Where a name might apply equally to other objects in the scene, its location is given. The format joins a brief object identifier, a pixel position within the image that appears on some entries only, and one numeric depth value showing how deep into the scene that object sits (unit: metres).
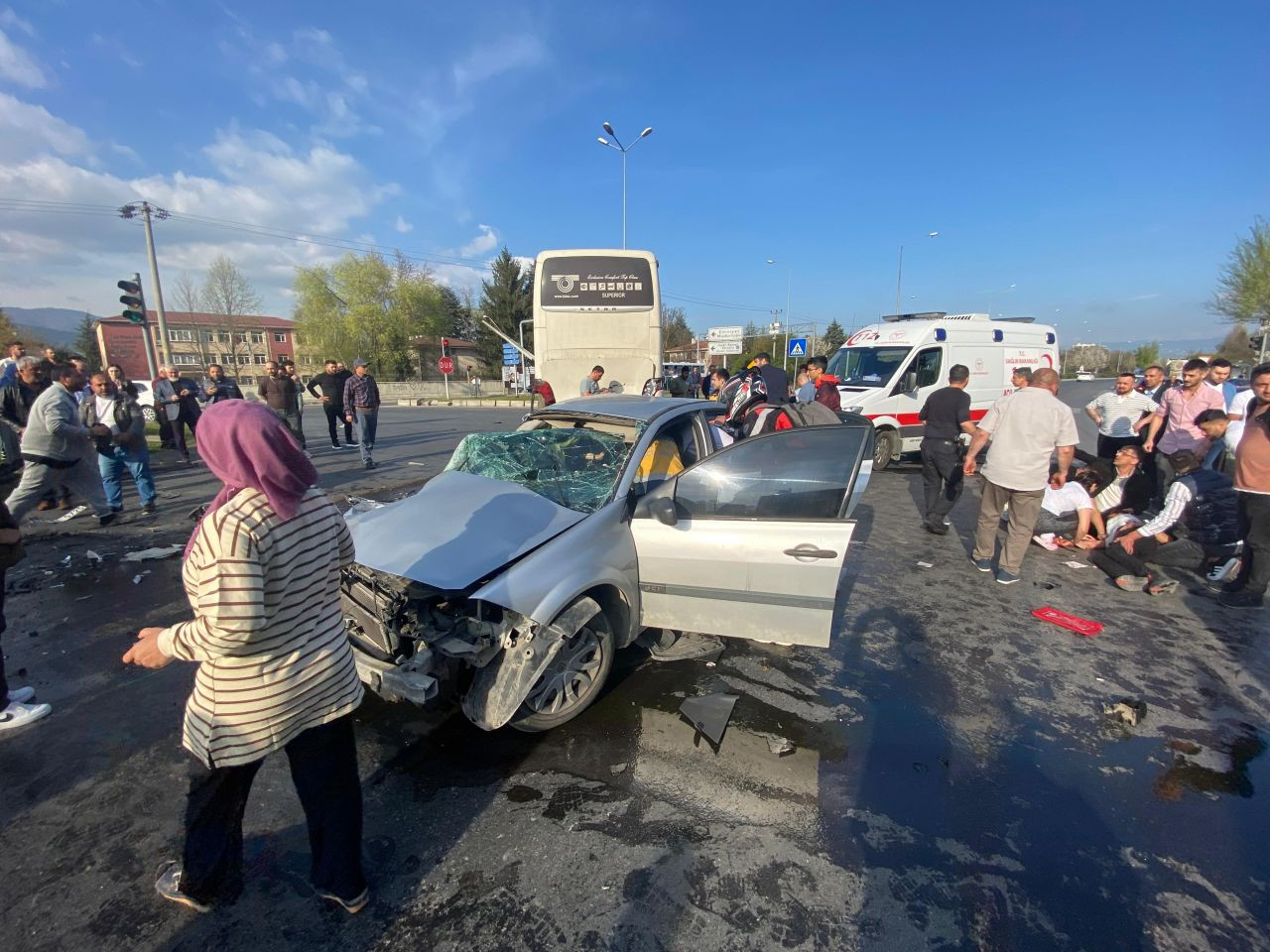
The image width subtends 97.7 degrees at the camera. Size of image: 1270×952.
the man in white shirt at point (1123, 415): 7.29
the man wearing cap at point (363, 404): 9.61
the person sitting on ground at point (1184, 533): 5.00
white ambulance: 9.52
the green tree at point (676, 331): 68.19
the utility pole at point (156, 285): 16.77
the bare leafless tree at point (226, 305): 41.81
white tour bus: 9.91
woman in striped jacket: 1.45
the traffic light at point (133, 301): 11.81
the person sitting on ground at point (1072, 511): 5.92
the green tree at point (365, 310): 47.81
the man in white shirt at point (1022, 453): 4.73
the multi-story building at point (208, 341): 48.86
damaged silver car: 2.50
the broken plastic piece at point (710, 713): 2.84
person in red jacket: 7.78
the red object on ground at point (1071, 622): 4.10
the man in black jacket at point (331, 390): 10.91
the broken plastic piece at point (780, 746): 2.76
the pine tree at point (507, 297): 50.50
